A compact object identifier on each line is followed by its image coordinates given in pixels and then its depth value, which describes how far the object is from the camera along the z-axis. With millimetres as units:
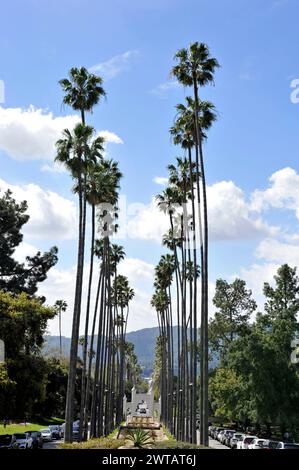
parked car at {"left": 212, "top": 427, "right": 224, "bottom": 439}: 63931
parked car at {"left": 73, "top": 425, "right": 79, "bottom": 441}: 52406
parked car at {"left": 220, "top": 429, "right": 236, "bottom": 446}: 53447
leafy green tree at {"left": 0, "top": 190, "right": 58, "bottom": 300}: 60906
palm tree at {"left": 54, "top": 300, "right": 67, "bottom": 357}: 122100
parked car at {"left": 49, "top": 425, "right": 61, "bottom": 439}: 55031
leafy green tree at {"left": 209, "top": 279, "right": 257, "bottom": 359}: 94688
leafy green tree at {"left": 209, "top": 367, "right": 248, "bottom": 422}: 59750
